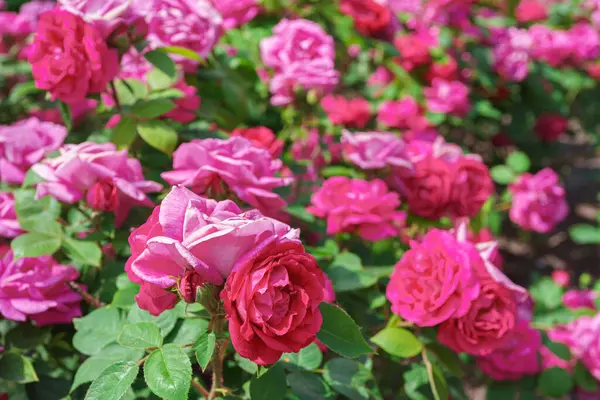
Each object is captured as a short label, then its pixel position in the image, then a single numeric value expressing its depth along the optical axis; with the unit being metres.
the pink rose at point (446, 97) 2.47
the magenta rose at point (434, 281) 1.02
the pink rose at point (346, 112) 2.00
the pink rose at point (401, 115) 2.30
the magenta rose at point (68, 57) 1.06
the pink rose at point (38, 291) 1.03
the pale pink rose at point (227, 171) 1.01
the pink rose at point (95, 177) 1.02
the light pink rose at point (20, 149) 1.22
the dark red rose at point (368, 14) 2.08
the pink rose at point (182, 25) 1.33
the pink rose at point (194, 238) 0.70
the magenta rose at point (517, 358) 1.42
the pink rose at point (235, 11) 1.88
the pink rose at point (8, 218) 1.14
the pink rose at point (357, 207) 1.23
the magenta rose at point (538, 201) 2.41
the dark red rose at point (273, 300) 0.70
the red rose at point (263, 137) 1.32
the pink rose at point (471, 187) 1.42
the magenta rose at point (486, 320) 1.05
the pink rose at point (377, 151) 1.38
